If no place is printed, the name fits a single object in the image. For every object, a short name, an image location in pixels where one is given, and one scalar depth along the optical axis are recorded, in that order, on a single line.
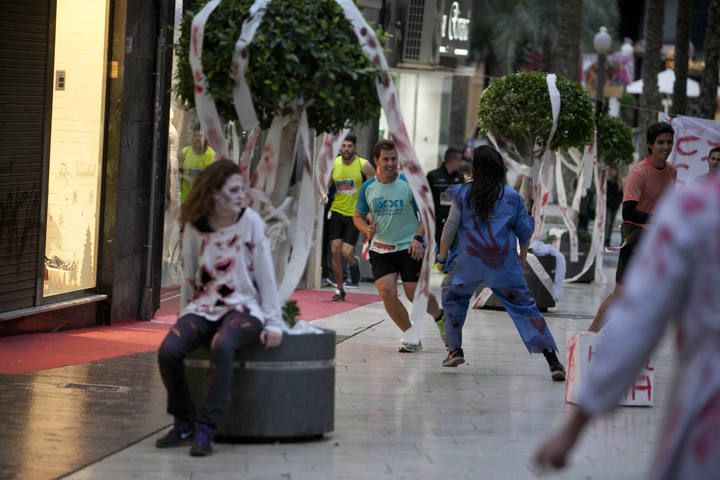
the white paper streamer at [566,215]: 18.25
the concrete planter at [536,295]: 15.74
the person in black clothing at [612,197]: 28.86
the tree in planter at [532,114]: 15.14
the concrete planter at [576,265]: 20.56
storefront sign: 23.09
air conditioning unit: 21.98
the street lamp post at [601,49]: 29.38
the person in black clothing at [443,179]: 19.14
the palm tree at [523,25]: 58.22
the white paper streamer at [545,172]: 14.98
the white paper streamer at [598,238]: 19.69
